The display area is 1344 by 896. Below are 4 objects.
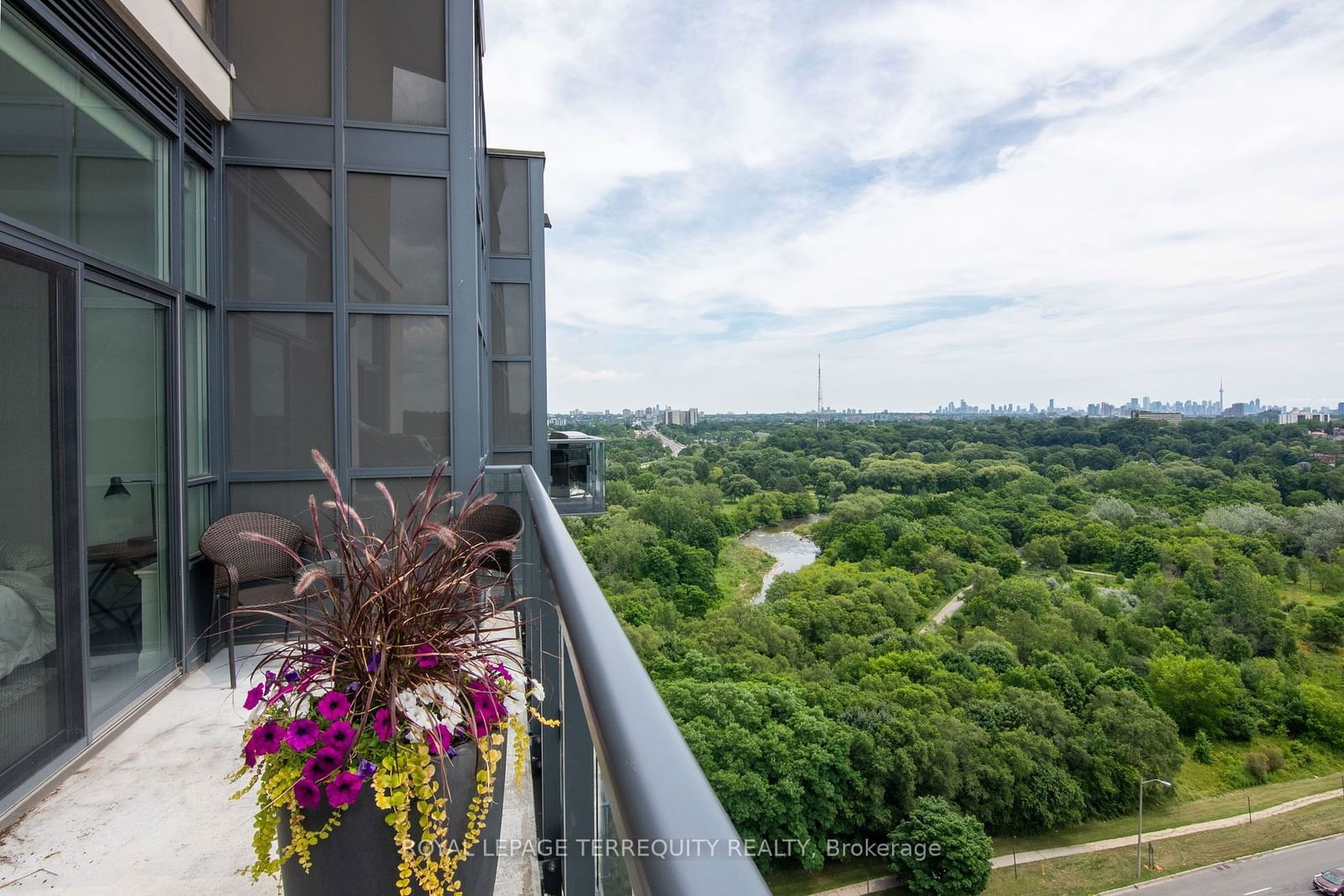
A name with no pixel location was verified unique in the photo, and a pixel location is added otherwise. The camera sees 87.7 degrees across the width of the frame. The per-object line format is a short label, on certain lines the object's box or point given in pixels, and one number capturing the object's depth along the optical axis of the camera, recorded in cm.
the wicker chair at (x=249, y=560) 338
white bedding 220
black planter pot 127
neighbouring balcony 1019
